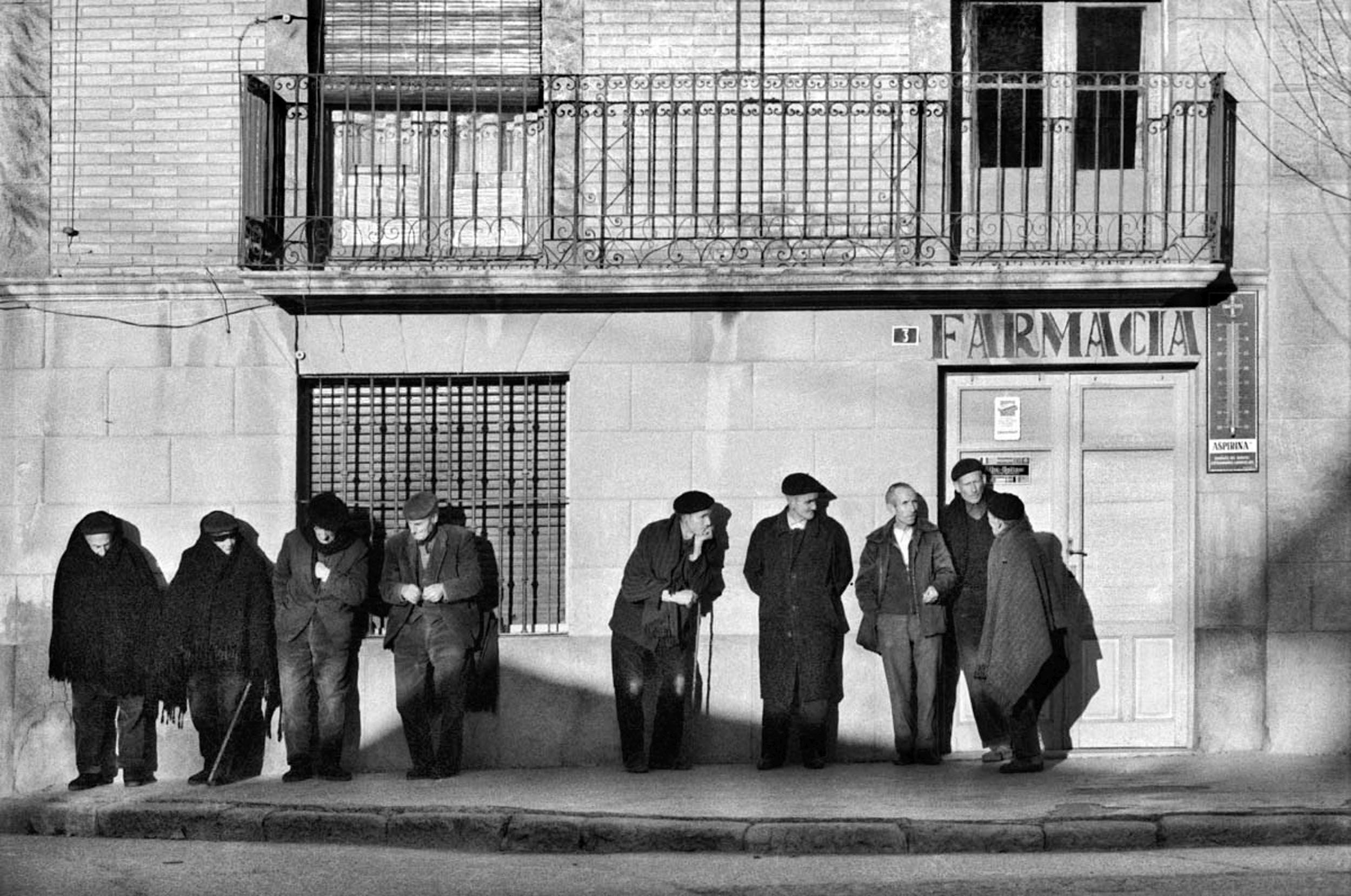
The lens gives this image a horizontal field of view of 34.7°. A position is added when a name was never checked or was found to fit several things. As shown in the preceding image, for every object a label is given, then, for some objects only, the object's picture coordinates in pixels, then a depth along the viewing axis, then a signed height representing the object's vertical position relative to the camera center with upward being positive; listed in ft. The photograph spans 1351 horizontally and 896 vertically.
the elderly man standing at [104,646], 42.78 -3.56
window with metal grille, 44.83 +0.07
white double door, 44.39 -1.11
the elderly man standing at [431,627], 42.14 -3.11
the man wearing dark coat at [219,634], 42.80 -3.32
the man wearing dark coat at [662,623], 42.57 -3.03
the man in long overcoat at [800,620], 42.55 -2.95
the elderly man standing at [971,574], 42.91 -2.04
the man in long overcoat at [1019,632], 40.81 -3.05
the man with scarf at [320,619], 42.32 -2.97
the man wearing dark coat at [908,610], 42.80 -2.76
